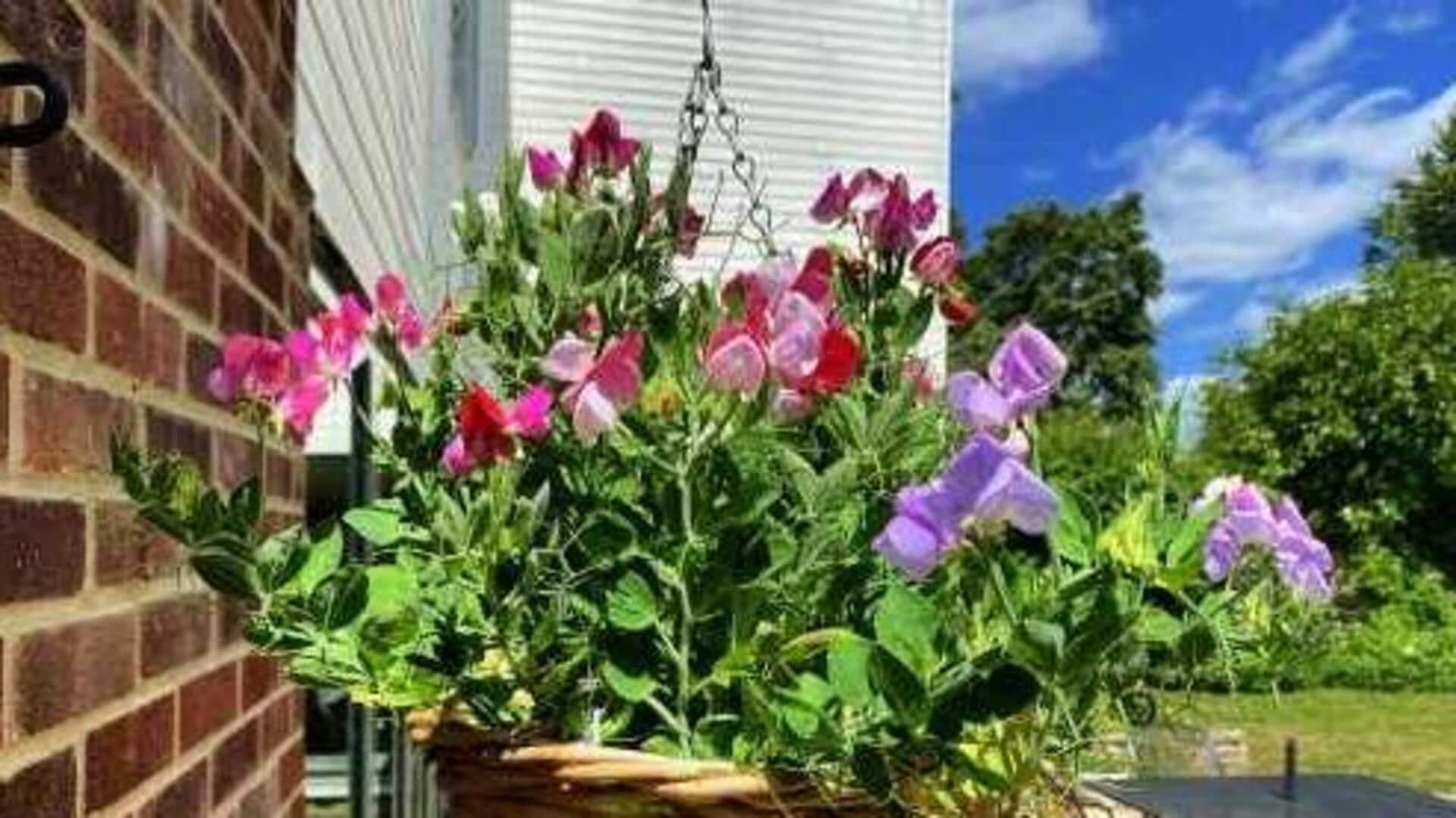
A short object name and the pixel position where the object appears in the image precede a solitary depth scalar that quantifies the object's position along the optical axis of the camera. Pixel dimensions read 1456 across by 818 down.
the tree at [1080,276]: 47.56
